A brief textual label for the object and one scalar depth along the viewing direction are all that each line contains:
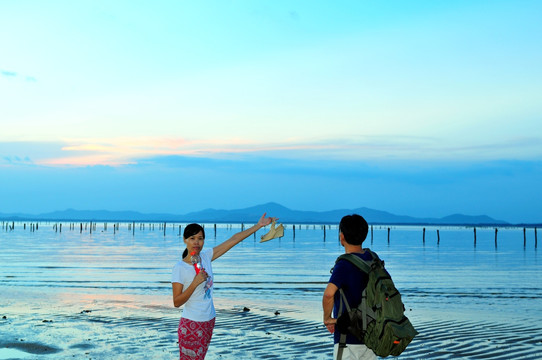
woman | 5.83
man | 5.02
